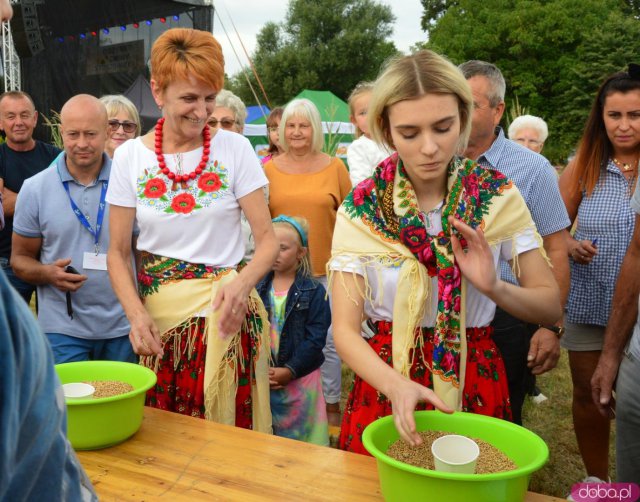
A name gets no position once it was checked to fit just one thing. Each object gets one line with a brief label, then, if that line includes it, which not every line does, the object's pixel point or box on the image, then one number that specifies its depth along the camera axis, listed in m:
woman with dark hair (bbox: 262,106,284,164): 4.69
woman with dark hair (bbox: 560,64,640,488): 2.62
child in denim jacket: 2.93
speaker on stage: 10.32
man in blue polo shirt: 2.66
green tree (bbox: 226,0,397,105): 39.19
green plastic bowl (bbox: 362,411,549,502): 1.15
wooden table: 1.38
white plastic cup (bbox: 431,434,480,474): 1.28
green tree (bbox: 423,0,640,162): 26.95
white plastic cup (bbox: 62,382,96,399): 1.61
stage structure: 10.43
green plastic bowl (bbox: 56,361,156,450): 1.54
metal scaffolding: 10.47
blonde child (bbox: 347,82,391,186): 3.80
